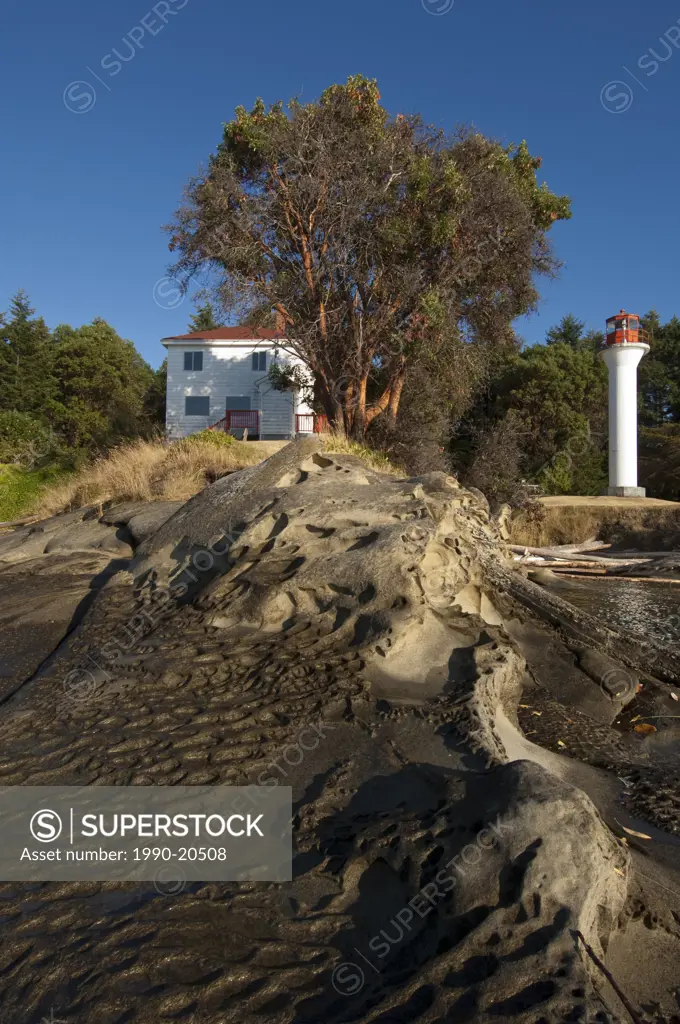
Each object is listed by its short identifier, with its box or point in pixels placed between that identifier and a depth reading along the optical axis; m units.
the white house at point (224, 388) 29.14
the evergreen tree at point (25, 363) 36.88
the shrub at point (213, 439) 14.05
